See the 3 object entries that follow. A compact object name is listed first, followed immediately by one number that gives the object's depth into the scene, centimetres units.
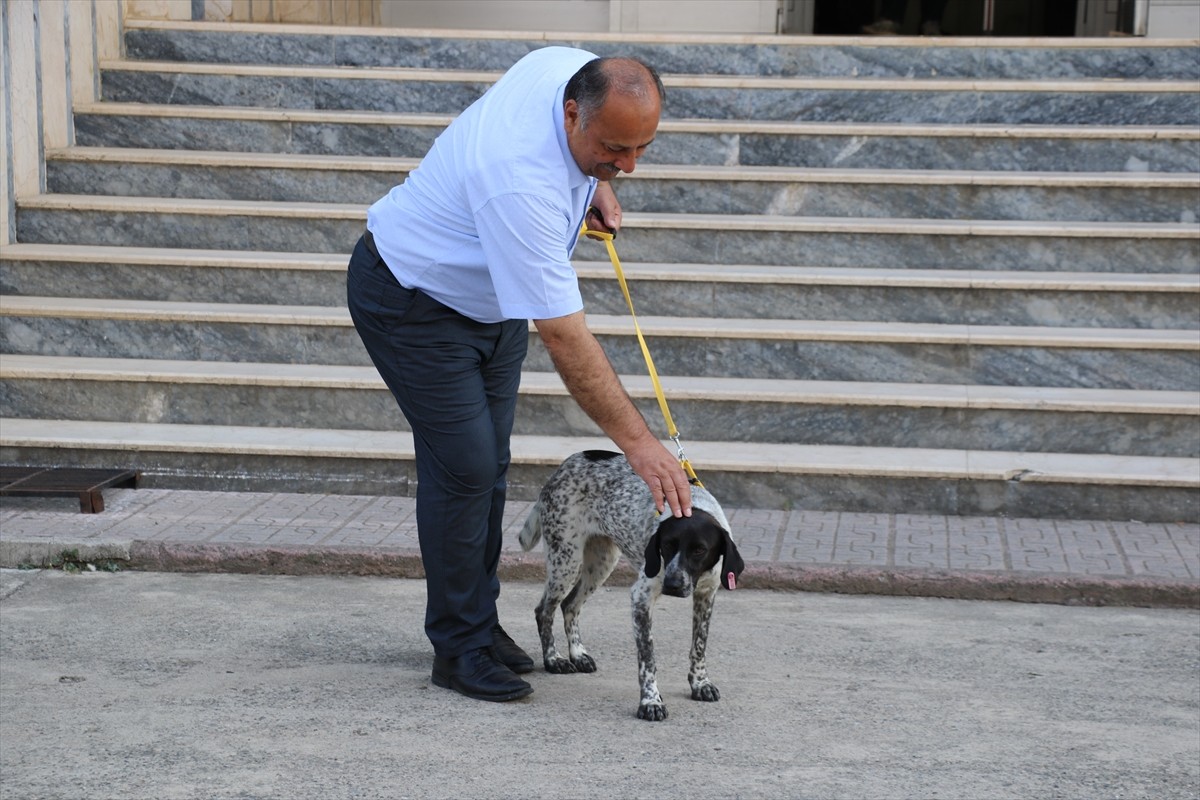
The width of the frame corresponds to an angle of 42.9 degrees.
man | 407
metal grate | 686
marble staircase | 737
